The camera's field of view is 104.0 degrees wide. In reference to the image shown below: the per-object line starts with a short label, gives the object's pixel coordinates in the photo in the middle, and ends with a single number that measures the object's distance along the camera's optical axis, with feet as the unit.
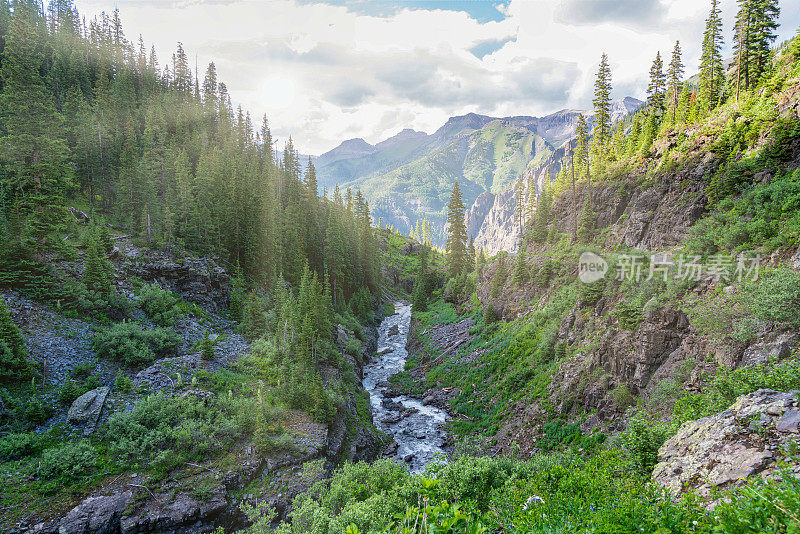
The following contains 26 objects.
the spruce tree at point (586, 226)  124.16
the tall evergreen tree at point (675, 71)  139.95
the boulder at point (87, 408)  62.28
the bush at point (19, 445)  53.36
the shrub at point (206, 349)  91.97
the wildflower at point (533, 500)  29.78
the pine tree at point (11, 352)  62.64
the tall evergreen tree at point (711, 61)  124.77
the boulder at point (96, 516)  46.93
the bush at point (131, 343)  79.61
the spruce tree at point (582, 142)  155.74
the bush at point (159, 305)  100.53
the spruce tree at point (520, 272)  132.98
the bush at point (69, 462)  52.06
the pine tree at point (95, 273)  90.33
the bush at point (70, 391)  64.85
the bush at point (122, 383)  70.33
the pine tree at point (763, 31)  114.47
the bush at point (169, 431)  58.08
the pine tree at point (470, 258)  241.14
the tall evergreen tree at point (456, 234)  239.71
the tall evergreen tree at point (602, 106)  142.31
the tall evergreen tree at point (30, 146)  92.73
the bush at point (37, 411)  60.29
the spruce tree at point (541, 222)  154.61
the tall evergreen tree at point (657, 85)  154.30
